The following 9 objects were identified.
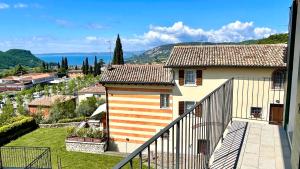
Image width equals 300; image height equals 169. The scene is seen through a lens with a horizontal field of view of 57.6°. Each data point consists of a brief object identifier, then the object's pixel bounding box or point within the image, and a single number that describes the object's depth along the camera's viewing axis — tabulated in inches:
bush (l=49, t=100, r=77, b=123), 1301.7
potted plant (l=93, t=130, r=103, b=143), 806.5
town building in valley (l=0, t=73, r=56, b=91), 3361.2
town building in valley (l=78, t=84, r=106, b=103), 1743.4
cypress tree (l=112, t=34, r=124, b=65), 1621.6
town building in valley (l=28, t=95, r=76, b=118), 1495.8
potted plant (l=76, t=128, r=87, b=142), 811.6
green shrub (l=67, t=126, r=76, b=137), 829.8
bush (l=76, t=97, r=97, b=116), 1346.0
